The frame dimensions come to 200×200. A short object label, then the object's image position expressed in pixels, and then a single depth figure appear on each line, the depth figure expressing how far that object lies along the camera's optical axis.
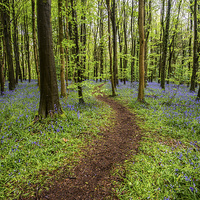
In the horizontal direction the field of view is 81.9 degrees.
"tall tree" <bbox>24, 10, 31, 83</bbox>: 20.24
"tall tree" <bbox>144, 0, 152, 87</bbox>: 17.56
